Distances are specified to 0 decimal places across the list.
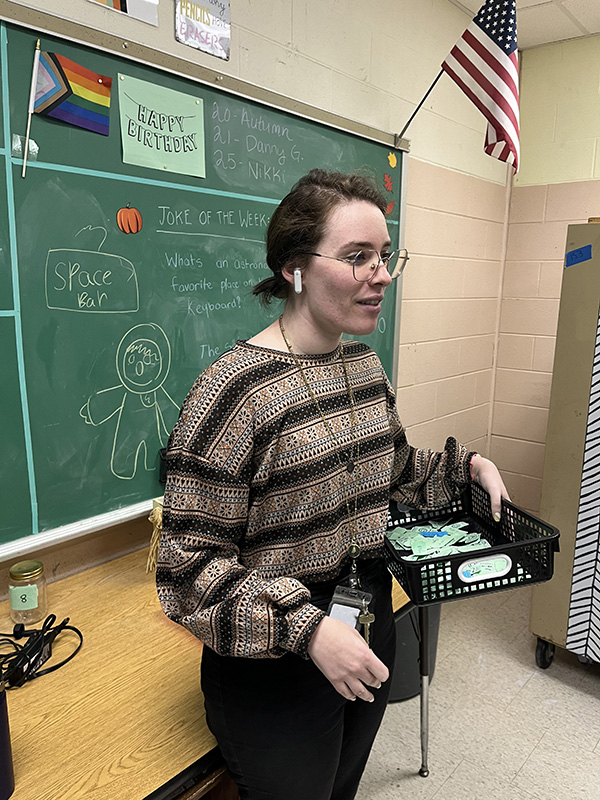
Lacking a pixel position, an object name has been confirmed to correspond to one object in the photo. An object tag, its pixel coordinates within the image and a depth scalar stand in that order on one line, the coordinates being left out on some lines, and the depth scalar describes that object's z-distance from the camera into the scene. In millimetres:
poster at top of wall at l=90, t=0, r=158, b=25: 1529
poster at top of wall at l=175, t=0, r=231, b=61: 1676
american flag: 2205
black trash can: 2139
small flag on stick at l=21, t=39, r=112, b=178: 1384
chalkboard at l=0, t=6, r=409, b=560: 1367
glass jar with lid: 1415
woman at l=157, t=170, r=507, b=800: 944
